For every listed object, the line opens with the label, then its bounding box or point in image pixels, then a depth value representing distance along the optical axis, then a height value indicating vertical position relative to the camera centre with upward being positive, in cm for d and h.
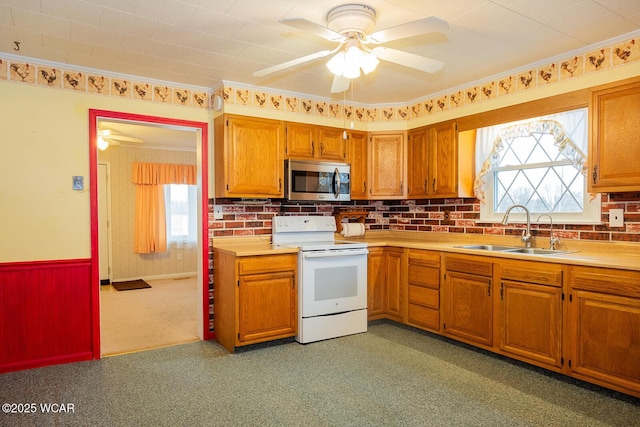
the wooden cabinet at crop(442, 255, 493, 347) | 310 -77
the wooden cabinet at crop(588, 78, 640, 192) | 255 +43
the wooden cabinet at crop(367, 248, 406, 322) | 393 -79
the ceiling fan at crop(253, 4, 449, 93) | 225 +88
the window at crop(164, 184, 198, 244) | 698 -15
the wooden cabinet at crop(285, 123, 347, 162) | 388 +61
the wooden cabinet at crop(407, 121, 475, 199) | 379 +41
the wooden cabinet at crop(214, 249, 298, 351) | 326 -79
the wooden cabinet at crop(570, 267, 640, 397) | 232 -75
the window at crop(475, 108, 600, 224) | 308 +30
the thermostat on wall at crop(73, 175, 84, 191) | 318 +17
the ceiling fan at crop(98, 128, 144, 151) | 524 +98
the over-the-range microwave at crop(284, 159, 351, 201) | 379 +23
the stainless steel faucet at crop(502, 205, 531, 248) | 328 -25
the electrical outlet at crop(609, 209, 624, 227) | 282 -10
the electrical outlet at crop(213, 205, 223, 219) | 374 -7
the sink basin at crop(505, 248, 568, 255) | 301 -37
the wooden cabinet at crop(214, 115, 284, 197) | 354 +43
